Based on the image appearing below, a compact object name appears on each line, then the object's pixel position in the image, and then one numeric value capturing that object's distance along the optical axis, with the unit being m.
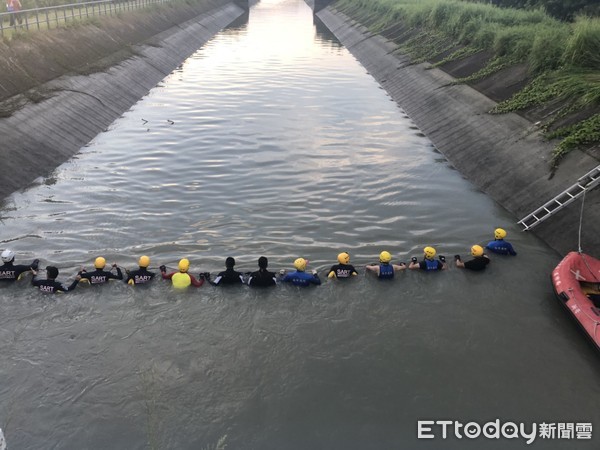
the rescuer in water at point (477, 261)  13.88
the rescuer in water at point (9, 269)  12.82
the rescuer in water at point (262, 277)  13.00
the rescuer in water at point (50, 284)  12.50
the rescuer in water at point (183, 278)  12.88
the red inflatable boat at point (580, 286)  11.26
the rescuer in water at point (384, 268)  13.43
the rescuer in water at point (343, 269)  13.41
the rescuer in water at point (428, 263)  13.76
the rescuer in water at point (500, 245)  14.66
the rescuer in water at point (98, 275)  12.85
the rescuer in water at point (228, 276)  13.02
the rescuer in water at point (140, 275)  12.98
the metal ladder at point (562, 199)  14.88
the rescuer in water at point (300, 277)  13.16
